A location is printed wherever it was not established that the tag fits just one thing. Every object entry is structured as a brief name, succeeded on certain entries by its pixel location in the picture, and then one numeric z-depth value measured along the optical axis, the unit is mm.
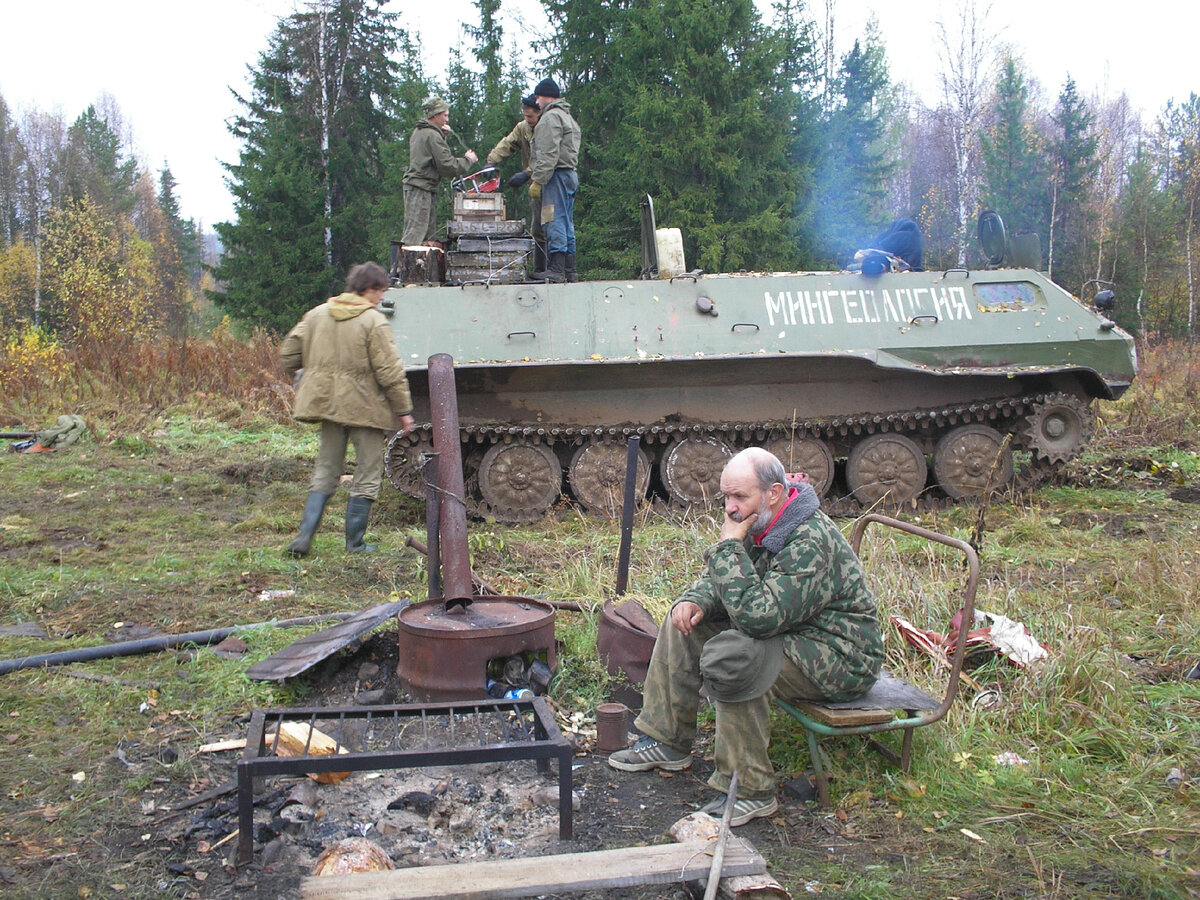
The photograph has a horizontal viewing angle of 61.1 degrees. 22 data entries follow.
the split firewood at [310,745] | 3555
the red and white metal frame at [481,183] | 9528
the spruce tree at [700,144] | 20312
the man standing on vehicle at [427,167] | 9492
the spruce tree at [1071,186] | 28672
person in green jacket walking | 6742
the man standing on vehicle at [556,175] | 9078
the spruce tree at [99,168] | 39938
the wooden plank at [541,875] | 2562
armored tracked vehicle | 8398
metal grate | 3014
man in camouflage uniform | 3266
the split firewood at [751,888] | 2676
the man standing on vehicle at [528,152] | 9422
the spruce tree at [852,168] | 21766
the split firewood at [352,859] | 2822
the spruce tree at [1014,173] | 29391
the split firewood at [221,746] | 3766
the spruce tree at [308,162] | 24922
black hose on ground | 4453
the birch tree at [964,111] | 25469
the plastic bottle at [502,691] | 4242
